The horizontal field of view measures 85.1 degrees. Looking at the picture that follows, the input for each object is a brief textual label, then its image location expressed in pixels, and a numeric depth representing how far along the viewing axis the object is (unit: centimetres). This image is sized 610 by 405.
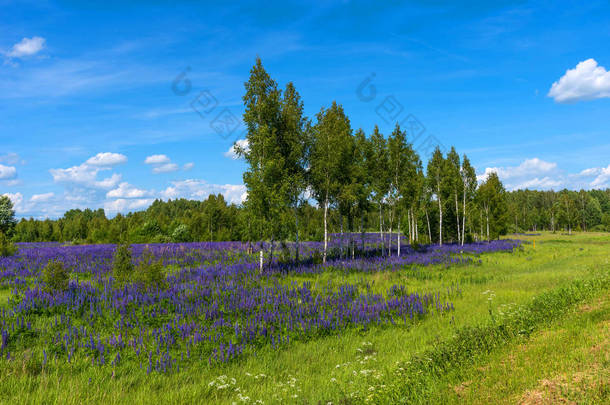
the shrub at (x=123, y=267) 1480
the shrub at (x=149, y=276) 1371
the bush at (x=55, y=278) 1280
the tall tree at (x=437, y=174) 4691
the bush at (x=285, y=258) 2329
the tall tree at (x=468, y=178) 5262
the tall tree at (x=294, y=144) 2384
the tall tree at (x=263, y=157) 2023
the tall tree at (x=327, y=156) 2494
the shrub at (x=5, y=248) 2262
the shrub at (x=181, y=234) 5103
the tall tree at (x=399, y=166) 3160
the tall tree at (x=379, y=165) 3098
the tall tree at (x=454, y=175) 4877
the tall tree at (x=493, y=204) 5738
